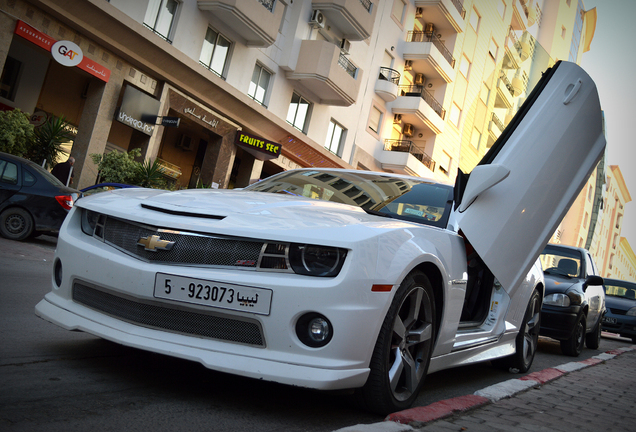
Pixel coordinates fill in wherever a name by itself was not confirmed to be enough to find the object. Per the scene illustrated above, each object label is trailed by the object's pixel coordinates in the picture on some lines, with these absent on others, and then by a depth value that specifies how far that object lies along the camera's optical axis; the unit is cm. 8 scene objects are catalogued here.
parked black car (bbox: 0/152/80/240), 930
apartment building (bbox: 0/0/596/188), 1566
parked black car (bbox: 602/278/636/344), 1521
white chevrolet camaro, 271
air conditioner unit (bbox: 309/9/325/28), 2239
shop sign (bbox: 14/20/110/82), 1357
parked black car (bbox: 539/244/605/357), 845
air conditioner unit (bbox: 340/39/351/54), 2459
